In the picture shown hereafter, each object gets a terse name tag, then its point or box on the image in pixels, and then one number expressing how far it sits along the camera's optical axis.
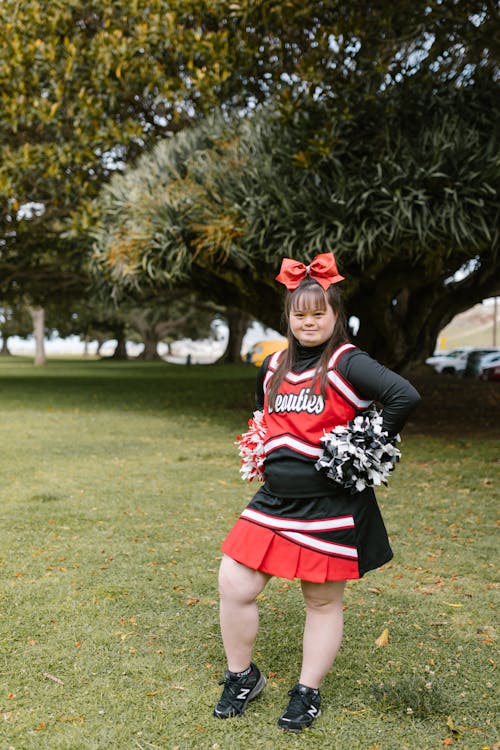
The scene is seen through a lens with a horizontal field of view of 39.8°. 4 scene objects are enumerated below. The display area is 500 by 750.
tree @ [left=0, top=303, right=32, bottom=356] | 56.58
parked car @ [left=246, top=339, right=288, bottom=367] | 44.78
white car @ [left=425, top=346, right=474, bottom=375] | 33.59
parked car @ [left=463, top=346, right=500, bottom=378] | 29.84
